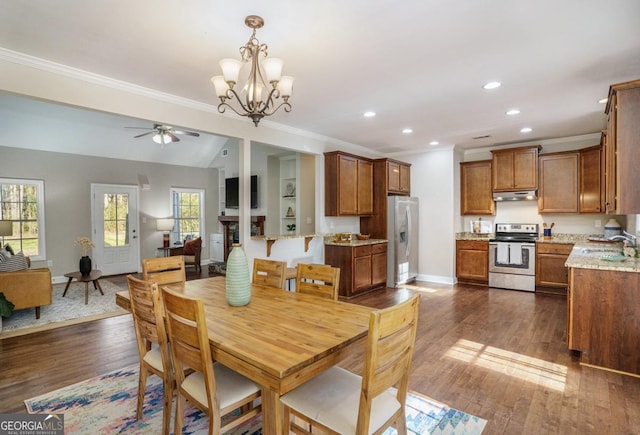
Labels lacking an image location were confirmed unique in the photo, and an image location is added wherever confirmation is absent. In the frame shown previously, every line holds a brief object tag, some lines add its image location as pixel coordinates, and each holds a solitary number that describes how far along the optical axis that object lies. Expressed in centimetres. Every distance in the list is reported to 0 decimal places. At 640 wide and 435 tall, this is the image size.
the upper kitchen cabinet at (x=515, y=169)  563
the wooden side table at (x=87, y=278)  496
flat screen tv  775
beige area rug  385
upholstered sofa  397
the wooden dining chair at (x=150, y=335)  183
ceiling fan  563
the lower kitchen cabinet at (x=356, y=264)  526
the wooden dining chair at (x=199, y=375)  151
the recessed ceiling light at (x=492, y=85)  325
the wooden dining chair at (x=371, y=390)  133
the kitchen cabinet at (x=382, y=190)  605
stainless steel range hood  569
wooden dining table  135
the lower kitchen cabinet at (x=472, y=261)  605
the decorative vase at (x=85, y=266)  530
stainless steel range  556
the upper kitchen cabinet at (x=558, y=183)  541
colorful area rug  205
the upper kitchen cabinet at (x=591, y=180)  507
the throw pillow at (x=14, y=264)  414
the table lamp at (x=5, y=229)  541
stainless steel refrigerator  597
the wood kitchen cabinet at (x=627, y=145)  267
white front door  714
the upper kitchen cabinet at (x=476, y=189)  624
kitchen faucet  364
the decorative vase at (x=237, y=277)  206
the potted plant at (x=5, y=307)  370
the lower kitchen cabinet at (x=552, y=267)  529
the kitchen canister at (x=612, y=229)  506
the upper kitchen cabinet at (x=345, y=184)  544
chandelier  218
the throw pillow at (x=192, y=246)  747
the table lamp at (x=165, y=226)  781
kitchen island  272
